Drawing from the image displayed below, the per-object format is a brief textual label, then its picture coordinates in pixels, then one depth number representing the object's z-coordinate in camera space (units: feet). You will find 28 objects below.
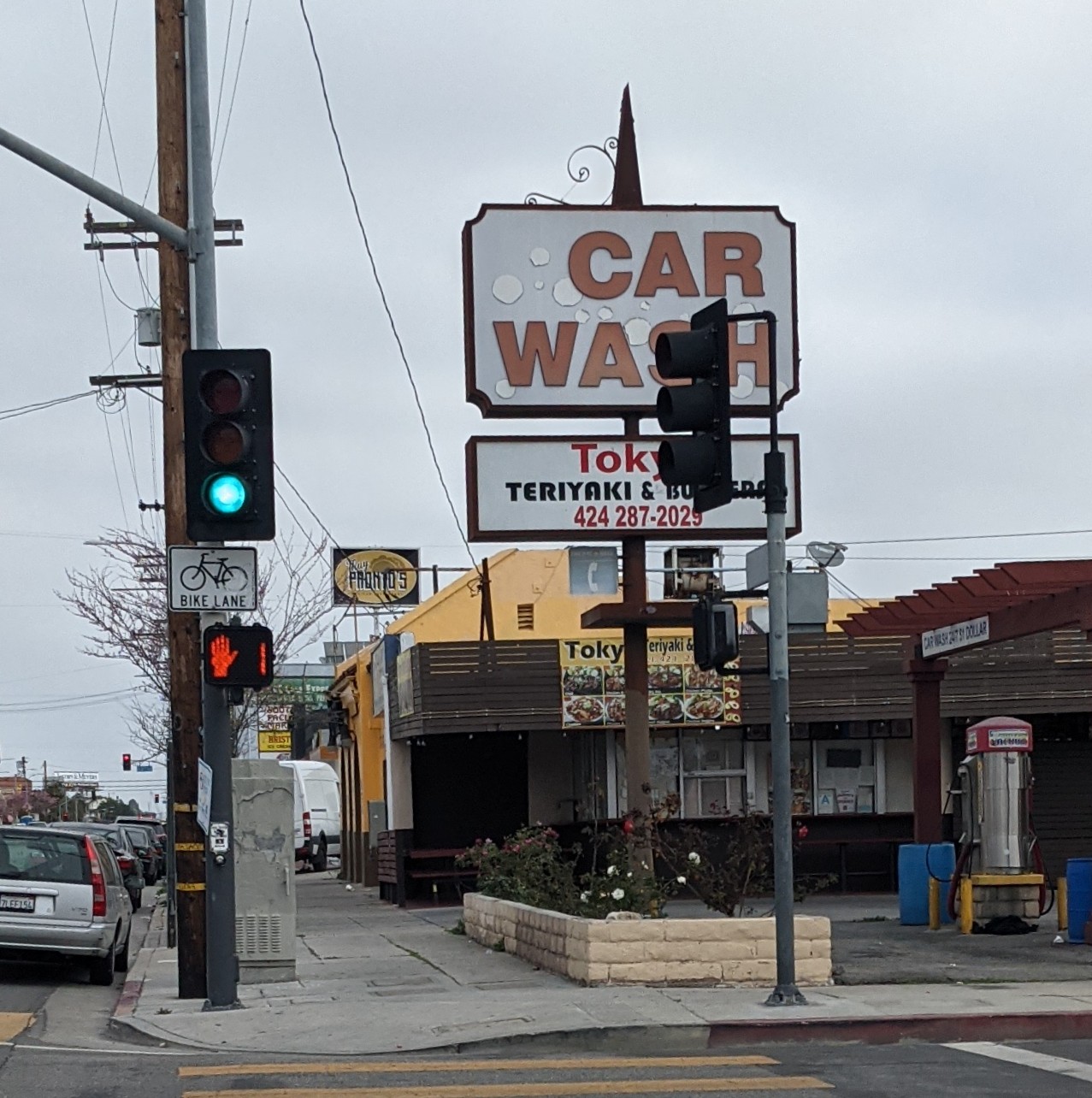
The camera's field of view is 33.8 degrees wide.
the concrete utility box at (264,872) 53.62
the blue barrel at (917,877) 68.28
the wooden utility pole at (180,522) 50.47
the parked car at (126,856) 105.19
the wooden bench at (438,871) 93.40
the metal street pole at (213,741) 45.85
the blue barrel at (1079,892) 56.90
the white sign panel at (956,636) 64.85
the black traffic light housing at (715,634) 41.24
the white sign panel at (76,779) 494.18
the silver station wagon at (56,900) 58.13
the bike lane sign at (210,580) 45.78
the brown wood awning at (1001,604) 54.95
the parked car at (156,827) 149.59
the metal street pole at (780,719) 41.96
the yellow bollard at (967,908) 63.52
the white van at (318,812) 153.69
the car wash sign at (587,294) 61.46
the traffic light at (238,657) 44.47
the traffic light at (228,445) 43.80
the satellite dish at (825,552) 73.92
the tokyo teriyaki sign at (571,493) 60.90
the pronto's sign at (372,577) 149.38
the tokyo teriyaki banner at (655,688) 90.07
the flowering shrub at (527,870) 60.08
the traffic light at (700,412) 40.81
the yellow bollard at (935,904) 66.64
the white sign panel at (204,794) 46.39
